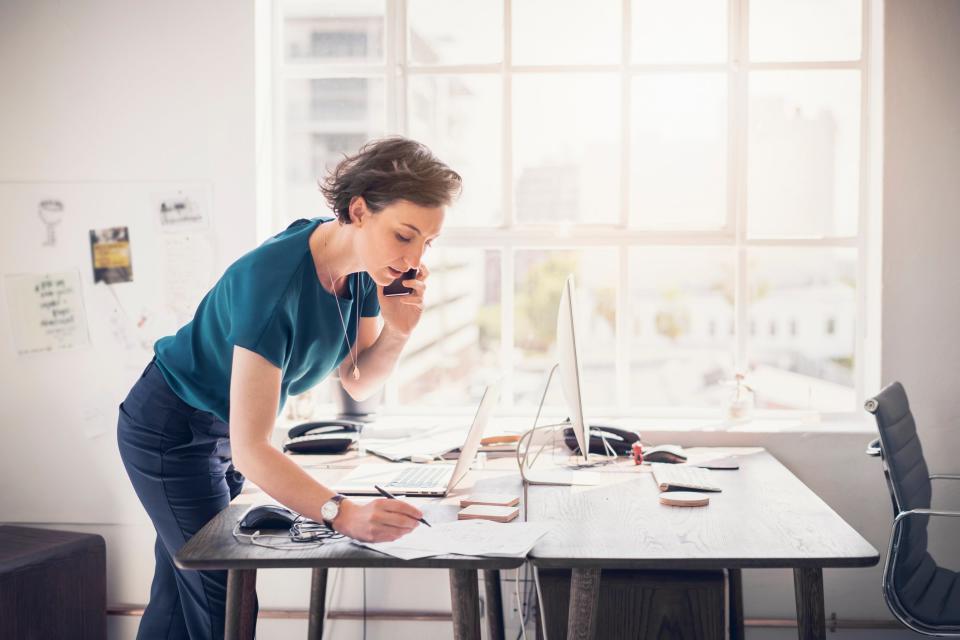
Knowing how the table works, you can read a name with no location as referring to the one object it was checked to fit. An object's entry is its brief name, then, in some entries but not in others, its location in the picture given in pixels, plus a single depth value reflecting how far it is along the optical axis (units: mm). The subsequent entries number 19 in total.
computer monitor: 2018
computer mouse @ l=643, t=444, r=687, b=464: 2564
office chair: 2215
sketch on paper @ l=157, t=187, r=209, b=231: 3080
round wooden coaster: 2047
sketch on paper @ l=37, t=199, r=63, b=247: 3129
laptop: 2137
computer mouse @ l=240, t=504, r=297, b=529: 1795
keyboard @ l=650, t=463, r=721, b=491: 2178
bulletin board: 3105
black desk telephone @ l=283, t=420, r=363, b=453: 2701
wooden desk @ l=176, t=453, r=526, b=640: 1618
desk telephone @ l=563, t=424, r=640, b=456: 2660
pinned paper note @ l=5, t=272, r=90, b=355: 3143
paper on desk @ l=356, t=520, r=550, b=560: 1640
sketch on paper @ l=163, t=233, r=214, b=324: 3088
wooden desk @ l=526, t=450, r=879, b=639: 1644
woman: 1724
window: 3180
